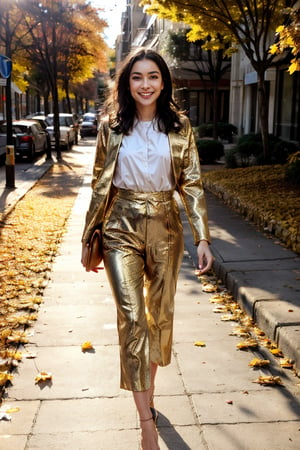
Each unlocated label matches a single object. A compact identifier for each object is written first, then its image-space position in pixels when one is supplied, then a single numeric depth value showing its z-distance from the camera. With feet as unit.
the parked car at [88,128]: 153.89
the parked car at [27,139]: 78.33
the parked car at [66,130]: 100.37
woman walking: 9.96
